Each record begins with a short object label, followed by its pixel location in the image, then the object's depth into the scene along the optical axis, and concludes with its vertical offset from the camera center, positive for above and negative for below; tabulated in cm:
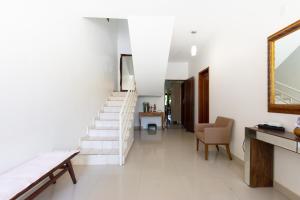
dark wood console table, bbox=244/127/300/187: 247 -81
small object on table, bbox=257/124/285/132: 220 -31
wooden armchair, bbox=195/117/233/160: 356 -66
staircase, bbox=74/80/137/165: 337 -78
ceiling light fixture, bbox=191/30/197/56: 412 +123
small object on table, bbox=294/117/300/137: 184 -28
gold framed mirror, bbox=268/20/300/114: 210 +40
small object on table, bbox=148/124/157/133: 739 -104
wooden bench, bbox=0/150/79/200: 155 -74
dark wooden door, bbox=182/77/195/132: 662 -4
